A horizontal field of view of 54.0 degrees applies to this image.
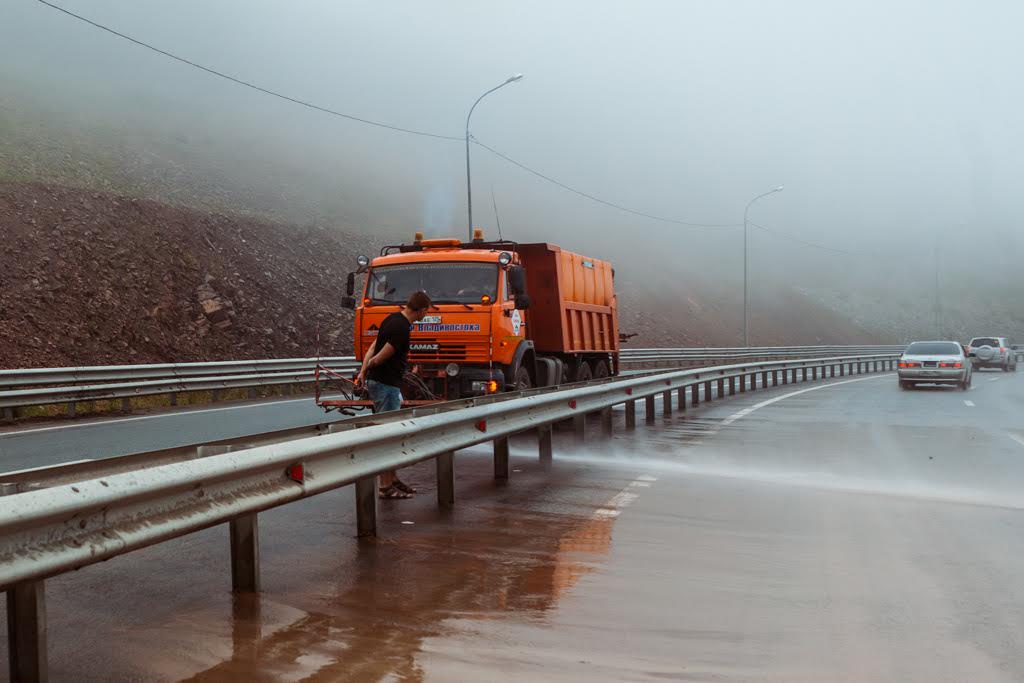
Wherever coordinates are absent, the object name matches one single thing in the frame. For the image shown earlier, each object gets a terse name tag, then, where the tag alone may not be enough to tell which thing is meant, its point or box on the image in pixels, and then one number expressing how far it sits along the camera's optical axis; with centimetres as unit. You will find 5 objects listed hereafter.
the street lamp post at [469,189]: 3303
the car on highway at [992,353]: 4481
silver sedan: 2839
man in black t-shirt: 909
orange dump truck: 1405
